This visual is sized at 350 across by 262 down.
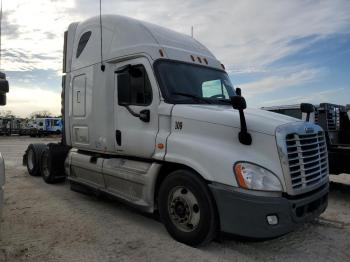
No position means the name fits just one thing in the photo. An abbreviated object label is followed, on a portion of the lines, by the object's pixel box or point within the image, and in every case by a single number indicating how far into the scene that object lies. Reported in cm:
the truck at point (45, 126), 4428
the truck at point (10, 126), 4674
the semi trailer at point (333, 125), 789
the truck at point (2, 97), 388
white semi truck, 443
